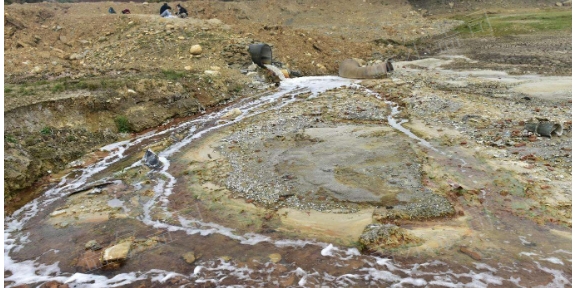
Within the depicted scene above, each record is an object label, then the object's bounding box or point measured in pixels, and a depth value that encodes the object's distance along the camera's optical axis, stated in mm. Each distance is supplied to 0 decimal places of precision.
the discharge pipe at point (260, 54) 19328
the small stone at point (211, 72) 17284
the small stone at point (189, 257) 5879
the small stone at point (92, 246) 6246
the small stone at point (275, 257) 5796
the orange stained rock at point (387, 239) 5875
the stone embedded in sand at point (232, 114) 13379
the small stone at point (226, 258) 5891
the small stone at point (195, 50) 19106
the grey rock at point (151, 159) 9422
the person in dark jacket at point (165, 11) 24047
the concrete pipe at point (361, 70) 18541
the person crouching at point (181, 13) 24269
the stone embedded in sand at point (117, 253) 5902
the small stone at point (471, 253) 5555
